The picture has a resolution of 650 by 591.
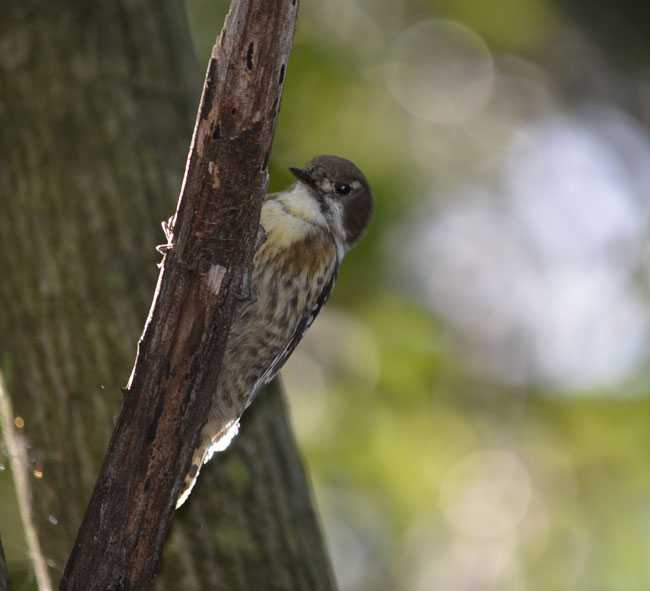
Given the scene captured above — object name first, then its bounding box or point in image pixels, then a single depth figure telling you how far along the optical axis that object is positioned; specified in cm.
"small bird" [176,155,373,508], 853
